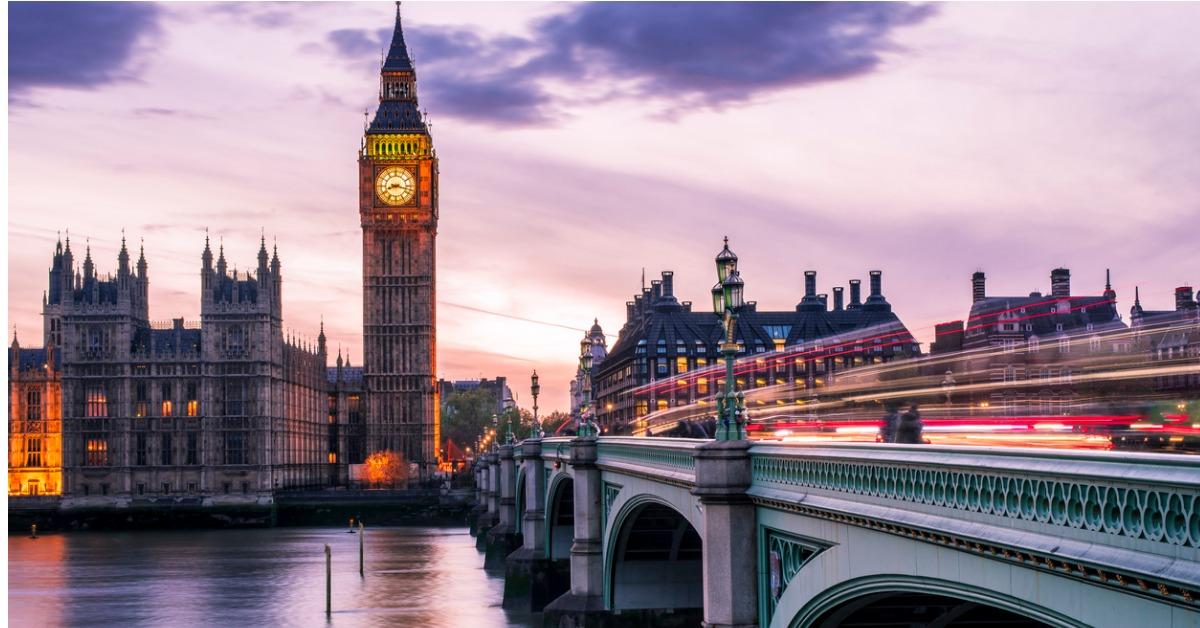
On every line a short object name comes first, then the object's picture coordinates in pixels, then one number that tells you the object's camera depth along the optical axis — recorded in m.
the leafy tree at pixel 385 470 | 145.50
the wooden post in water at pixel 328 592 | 61.36
